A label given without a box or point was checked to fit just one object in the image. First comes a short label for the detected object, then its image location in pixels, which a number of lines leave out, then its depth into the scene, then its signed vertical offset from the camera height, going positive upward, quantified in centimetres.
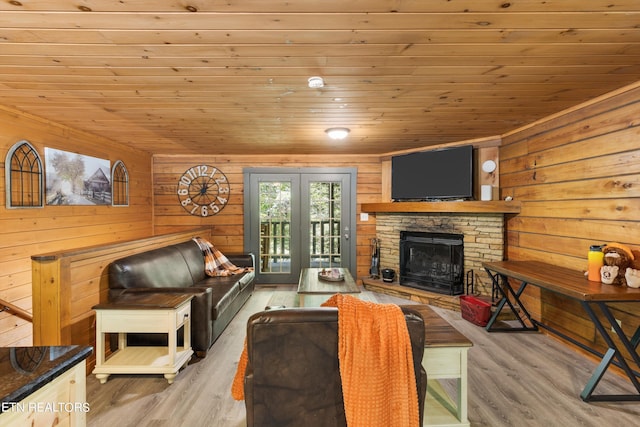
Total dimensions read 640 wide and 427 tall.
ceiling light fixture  350 +89
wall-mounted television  410 +50
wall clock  519 +34
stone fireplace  391 -29
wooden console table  206 -59
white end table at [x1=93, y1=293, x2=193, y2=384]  234 -88
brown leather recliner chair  136 -71
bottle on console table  237 -40
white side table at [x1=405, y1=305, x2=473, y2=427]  172 -87
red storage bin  345 -115
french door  518 -12
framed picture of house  321 +36
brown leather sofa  270 -75
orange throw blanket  134 -70
